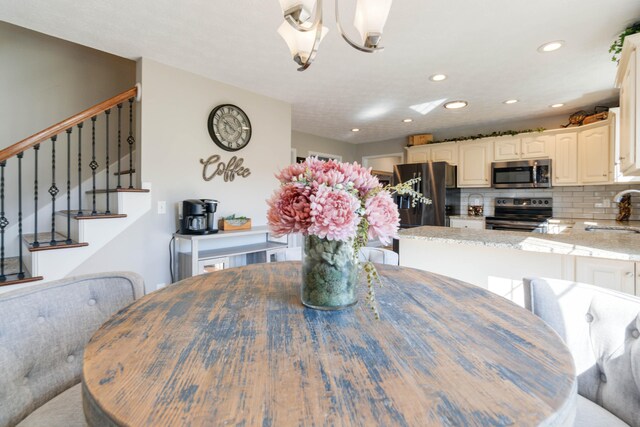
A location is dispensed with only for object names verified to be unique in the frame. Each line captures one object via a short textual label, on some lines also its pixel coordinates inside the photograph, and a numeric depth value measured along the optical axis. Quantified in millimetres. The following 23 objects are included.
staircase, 2096
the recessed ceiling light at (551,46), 2289
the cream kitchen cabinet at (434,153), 4824
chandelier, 1051
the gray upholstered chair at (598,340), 790
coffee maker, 2582
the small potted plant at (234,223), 2941
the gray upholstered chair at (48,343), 778
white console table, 2574
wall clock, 2997
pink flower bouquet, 779
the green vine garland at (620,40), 2035
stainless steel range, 4223
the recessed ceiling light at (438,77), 2891
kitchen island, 1545
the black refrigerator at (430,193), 4609
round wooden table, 440
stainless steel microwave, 4027
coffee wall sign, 2971
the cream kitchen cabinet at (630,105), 1786
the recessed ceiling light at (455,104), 3664
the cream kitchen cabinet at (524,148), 4043
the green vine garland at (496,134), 4192
